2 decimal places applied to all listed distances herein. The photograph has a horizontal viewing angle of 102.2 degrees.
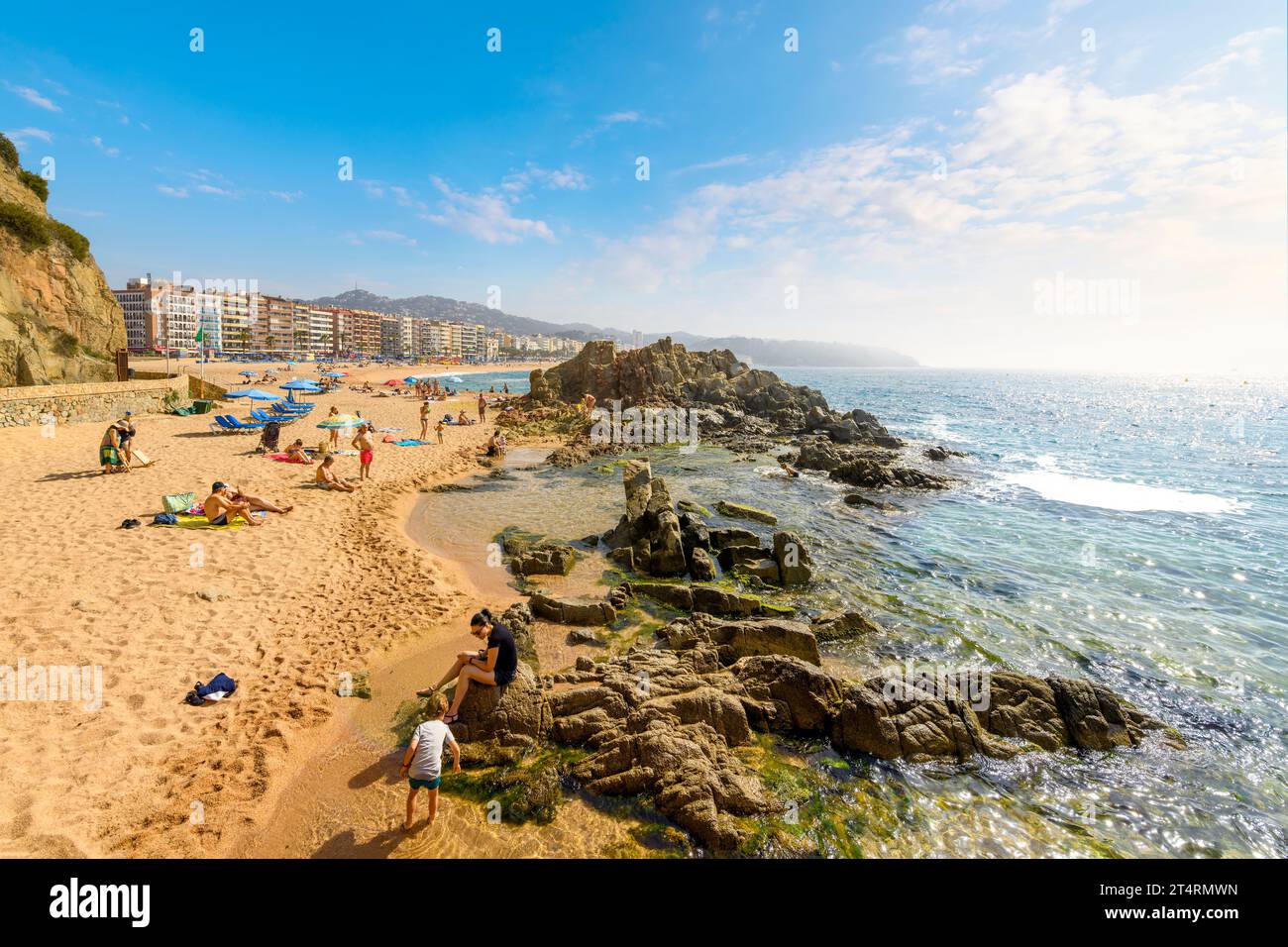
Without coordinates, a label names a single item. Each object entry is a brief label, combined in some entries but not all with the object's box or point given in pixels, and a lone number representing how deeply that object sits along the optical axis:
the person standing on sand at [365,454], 19.84
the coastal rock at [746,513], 19.53
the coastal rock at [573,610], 10.98
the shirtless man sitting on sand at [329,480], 18.38
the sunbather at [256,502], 14.24
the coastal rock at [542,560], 13.66
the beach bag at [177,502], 13.63
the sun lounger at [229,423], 25.83
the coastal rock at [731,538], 15.83
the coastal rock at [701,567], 13.90
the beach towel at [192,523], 12.98
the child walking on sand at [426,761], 5.65
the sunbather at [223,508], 13.34
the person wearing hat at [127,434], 17.28
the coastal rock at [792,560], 13.80
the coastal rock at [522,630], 9.12
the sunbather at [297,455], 21.25
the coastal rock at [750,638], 9.59
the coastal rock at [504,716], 7.11
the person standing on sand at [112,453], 16.92
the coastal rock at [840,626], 10.88
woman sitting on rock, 7.17
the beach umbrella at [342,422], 21.45
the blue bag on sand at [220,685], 7.41
